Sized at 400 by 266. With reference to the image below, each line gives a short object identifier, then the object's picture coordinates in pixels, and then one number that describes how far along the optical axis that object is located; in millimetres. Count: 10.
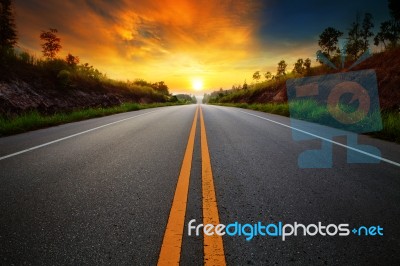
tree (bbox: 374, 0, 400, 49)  25219
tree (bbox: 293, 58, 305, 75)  27223
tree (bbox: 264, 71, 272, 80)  38438
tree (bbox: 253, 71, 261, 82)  45625
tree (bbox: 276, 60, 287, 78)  37053
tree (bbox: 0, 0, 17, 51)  23062
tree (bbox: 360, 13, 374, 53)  25377
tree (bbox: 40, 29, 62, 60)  21922
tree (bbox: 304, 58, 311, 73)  25891
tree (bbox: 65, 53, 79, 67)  20734
